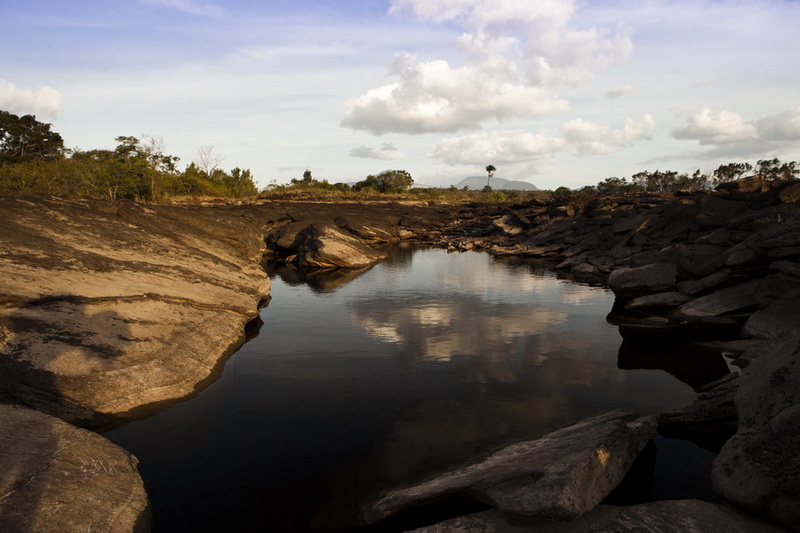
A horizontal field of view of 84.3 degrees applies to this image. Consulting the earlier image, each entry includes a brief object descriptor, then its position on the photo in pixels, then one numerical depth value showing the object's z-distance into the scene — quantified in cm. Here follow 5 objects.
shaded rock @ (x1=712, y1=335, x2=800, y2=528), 536
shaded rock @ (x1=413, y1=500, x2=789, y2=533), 538
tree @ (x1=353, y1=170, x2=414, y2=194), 11079
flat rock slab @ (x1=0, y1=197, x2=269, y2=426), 920
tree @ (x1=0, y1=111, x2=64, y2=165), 6875
